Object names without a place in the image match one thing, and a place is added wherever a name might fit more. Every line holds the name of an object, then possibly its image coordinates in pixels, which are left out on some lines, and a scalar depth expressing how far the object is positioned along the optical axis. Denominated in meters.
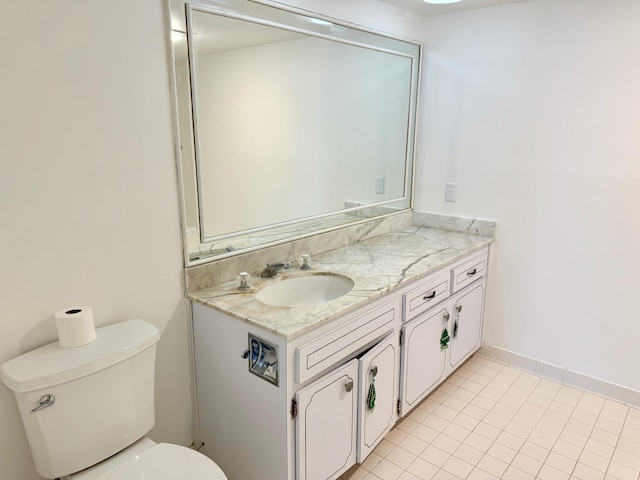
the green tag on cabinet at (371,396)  1.84
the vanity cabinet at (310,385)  1.53
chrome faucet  1.94
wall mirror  1.72
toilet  1.27
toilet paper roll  1.35
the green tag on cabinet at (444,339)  2.36
